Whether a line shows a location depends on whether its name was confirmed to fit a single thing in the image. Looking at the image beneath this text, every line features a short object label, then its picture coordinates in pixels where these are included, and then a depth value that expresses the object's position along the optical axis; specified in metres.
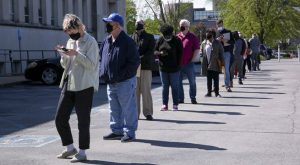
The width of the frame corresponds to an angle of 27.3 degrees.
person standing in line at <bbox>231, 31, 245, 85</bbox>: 20.38
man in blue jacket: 9.16
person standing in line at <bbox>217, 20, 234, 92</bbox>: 18.36
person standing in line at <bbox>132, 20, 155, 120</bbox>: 11.44
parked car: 23.56
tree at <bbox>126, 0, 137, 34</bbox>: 94.34
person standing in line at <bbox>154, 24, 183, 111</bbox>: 12.80
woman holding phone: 7.82
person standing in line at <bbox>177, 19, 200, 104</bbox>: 14.56
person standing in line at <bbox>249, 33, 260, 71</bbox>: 30.96
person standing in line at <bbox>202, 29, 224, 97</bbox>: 16.23
